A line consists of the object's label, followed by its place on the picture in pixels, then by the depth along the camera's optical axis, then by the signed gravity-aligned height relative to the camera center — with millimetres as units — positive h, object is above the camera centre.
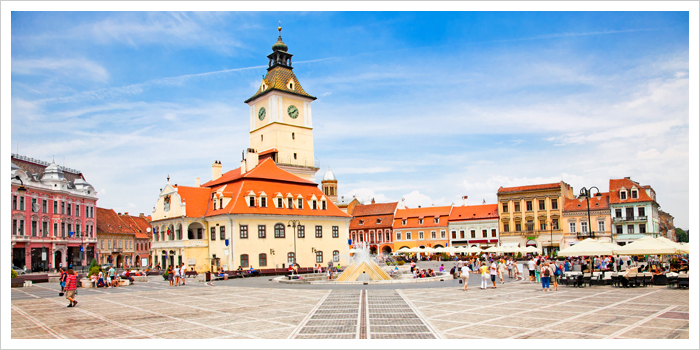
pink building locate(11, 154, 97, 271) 61312 -1723
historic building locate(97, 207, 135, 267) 81375 -6098
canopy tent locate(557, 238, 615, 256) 28672 -3173
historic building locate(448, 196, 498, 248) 75688 -4572
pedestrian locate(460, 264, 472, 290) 26381 -4022
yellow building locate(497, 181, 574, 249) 69938 -2618
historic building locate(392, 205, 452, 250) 80438 -4895
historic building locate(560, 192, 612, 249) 66750 -3665
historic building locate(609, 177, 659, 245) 64656 -2411
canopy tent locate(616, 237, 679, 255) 27359 -3003
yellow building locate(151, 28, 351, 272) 49156 -2318
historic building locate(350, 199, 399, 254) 85312 -4849
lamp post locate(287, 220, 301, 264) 51875 -2938
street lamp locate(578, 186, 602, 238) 32494 +12
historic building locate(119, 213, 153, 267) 90625 -6260
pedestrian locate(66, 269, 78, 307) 21719 -3545
